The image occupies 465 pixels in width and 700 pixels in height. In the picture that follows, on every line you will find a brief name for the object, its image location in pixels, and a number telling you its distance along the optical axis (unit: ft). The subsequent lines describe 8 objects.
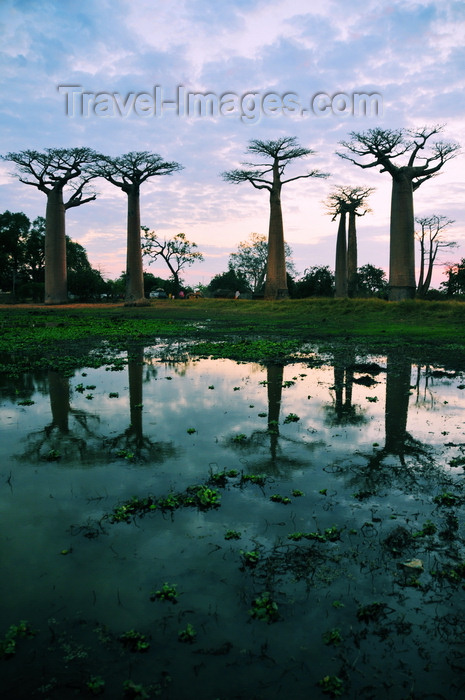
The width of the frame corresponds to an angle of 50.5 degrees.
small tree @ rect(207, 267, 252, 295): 202.08
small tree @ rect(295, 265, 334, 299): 154.51
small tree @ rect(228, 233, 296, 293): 220.84
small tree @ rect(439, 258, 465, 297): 156.46
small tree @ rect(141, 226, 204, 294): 187.93
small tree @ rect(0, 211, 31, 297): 175.73
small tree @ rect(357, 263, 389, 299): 172.14
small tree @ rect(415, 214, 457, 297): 152.50
